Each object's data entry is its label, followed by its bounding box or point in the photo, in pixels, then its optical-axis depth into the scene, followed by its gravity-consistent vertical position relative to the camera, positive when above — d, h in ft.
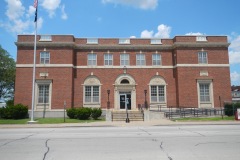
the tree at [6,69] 172.86 +25.85
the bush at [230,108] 90.58 -2.57
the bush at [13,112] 91.32 -3.60
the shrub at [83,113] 88.76 -4.07
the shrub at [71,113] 92.22 -4.20
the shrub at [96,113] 90.99 -4.19
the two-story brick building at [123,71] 104.12 +14.49
